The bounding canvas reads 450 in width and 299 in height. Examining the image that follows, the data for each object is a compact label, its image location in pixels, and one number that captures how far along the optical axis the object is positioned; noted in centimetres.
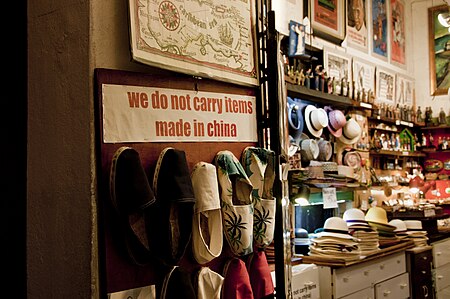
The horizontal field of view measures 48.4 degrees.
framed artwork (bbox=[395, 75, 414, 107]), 754
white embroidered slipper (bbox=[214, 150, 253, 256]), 217
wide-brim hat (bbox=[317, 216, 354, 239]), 416
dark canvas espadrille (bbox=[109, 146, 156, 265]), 174
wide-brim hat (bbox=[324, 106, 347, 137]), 541
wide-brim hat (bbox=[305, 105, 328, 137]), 493
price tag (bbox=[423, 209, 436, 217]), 575
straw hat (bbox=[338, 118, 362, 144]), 560
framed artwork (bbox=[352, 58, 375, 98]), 638
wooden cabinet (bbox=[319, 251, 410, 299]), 384
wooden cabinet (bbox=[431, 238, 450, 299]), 562
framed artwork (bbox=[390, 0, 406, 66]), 762
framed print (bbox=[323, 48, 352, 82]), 572
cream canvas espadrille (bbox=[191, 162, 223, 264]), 203
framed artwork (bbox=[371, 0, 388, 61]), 704
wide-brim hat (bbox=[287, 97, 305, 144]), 473
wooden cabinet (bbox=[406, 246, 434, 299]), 501
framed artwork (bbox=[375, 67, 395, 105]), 697
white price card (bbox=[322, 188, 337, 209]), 489
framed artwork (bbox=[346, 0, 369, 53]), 640
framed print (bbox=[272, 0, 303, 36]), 485
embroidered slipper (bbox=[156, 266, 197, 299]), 194
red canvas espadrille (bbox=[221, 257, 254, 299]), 222
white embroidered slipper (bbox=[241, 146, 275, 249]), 235
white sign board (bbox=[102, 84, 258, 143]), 186
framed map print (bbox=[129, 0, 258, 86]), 195
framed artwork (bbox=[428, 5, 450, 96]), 786
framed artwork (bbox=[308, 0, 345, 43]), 559
